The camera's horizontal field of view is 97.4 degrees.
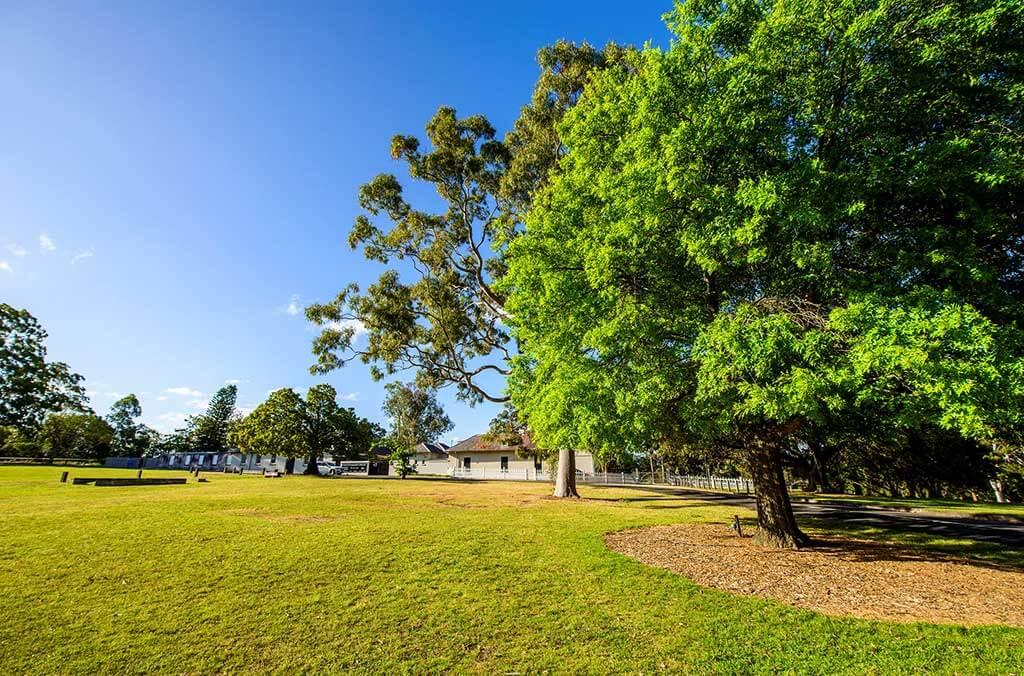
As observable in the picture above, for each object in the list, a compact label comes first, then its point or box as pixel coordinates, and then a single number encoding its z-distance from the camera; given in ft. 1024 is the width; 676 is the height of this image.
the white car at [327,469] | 166.97
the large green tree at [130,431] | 288.71
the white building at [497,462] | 162.55
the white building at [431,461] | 211.41
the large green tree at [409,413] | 235.61
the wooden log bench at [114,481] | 83.21
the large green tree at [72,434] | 192.65
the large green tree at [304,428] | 144.36
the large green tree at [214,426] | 317.42
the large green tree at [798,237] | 22.74
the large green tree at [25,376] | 152.25
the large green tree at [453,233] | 77.92
